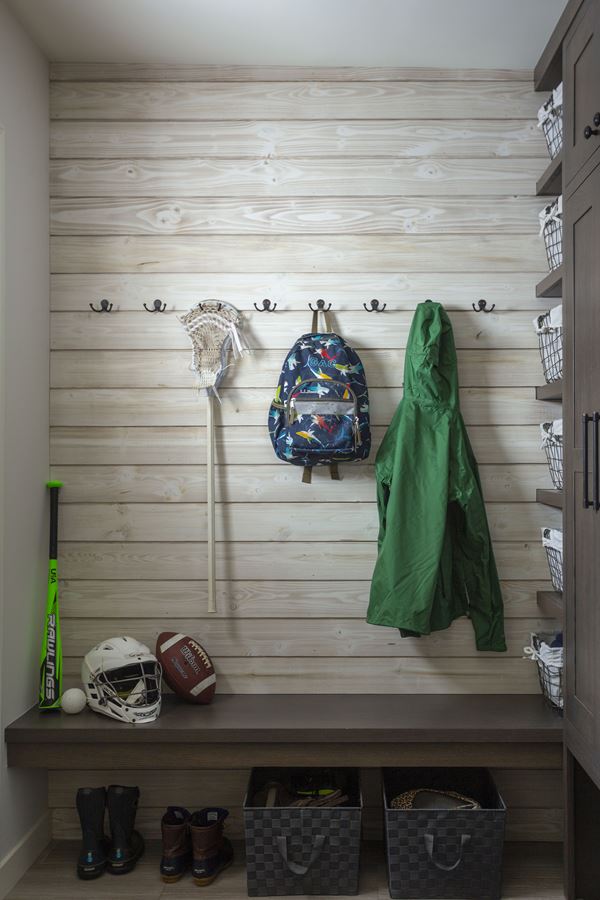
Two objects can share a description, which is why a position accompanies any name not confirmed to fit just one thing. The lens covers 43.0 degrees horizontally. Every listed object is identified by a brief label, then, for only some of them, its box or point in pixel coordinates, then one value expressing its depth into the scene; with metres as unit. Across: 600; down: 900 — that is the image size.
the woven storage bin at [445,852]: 2.22
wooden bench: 2.27
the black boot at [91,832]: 2.36
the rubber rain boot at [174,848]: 2.35
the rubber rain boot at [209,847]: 2.32
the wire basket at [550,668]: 2.35
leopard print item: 2.33
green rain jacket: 2.38
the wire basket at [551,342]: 2.33
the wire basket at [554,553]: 2.36
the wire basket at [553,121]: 2.36
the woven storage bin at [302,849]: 2.24
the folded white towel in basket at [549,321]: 2.31
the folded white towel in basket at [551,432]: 2.34
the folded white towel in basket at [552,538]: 2.36
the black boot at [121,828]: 2.39
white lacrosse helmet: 2.36
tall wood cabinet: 1.98
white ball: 2.42
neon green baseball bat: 2.43
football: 2.45
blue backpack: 2.43
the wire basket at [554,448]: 2.35
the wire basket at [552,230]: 2.36
